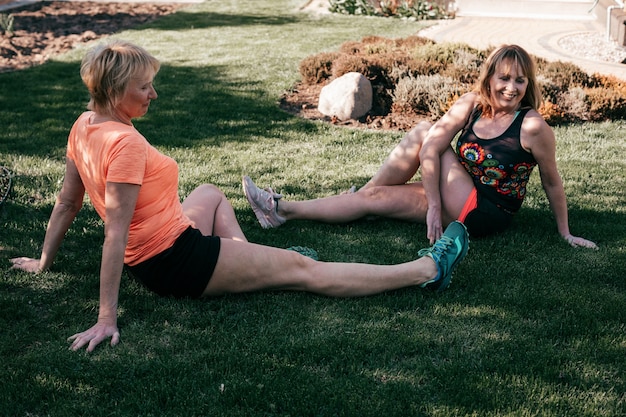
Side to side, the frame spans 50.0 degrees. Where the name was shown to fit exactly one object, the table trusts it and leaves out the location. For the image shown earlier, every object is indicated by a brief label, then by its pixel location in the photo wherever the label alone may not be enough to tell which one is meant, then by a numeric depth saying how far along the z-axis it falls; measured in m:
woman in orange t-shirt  3.26
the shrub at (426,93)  7.86
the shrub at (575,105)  7.88
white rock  7.82
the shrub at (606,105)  7.86
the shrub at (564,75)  8.36
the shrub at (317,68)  9.01
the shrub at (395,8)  16.00
